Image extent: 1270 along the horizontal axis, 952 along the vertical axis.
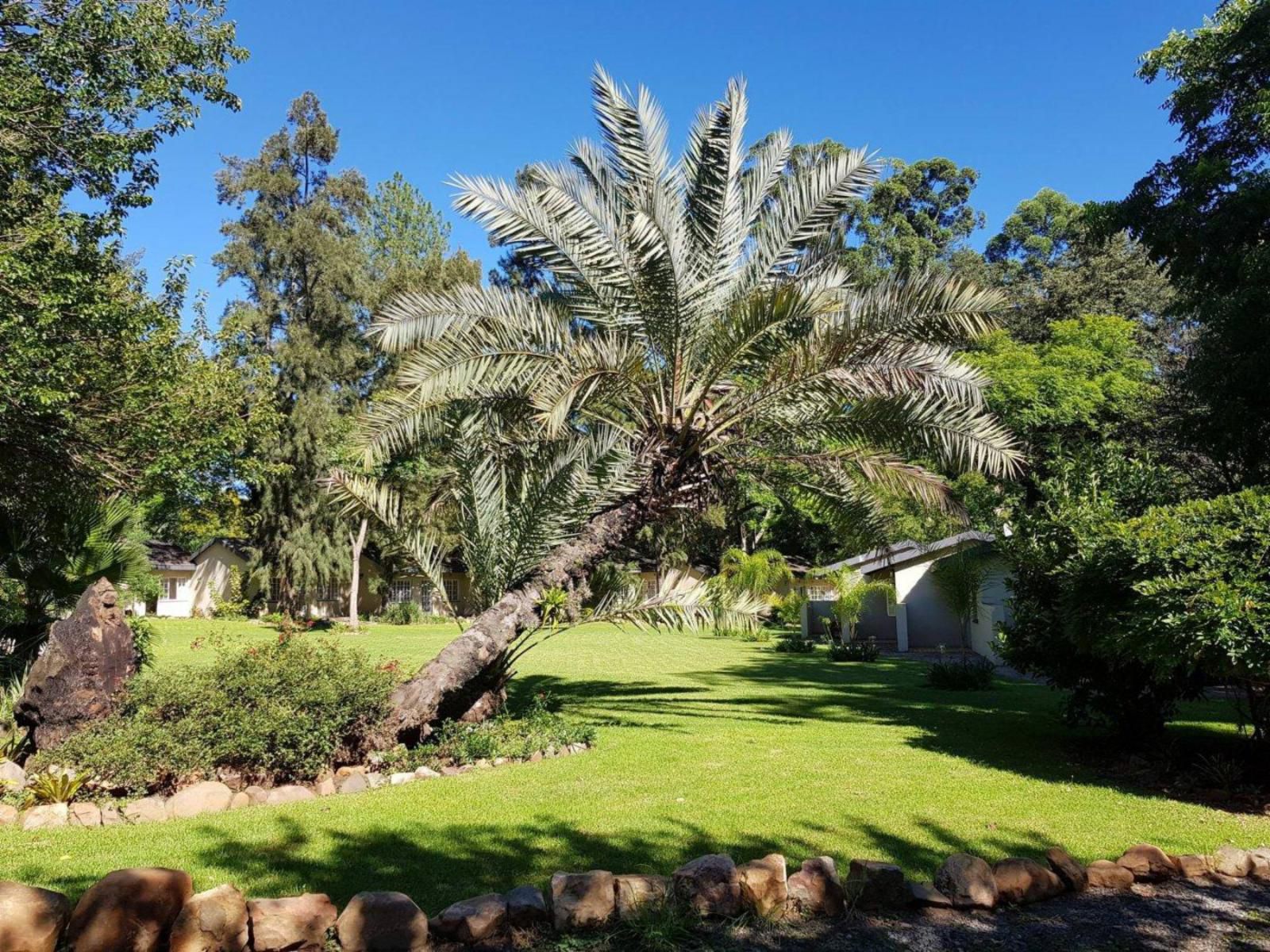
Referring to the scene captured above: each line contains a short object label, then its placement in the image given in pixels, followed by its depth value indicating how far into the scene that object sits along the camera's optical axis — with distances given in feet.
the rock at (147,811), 19.84
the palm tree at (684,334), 31.40
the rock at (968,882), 14.21
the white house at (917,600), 77.30
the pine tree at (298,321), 108.17
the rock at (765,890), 13.69
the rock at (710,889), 13.53
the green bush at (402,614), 119.96
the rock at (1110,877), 15.31
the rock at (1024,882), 14.56
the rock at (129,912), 11.33
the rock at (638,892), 13.23
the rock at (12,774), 21.07
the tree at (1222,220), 32.48
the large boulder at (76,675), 22.86
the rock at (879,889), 14.08
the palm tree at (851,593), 73.15
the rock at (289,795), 21.59
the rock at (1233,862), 15.96
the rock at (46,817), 18.97
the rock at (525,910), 12.83
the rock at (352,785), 23.04
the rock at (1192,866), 15.88
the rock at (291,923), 11.85
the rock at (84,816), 19.39
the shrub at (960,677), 48.19
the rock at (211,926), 11.49
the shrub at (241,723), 21.13
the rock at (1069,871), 15.06
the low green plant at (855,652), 69.56
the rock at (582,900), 12.96
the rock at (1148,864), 15.55
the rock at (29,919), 10.83
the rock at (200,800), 20.33
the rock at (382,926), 12.05
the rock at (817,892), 13.91
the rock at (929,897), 14.19
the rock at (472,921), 12.49
